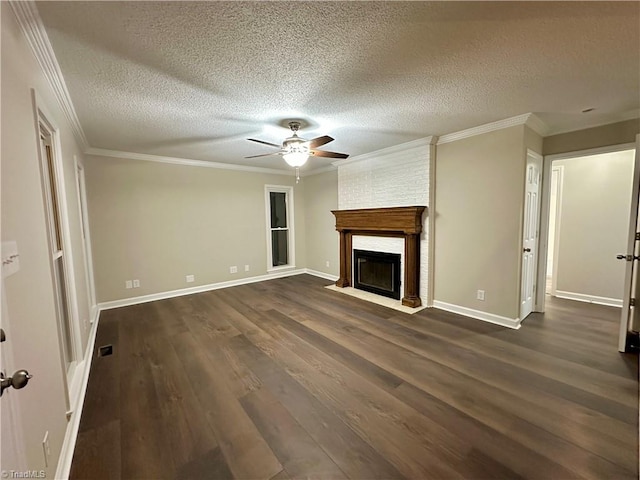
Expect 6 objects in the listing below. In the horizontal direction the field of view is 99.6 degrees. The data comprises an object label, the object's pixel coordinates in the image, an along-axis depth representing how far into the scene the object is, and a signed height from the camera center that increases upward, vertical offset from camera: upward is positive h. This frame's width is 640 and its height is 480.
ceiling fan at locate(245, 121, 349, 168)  2.95 +0.78
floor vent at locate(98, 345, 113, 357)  2.72 -1.32
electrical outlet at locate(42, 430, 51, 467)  1.22 -1.03
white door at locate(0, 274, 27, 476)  0.84 -0.64
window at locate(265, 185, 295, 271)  5.91 -0.22
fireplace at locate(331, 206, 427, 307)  3.96 -0.17
